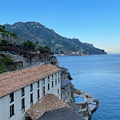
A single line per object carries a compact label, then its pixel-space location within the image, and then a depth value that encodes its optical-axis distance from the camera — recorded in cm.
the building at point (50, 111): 2008
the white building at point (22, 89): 1602
